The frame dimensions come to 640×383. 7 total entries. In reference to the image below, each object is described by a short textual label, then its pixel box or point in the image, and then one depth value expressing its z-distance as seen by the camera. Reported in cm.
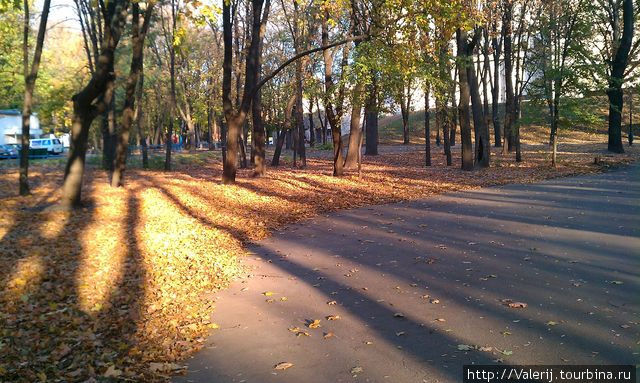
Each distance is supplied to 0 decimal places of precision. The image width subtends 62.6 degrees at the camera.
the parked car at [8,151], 3506
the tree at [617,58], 2733
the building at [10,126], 3544
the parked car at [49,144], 4325
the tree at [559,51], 2206
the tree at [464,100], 2197
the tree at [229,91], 1673
